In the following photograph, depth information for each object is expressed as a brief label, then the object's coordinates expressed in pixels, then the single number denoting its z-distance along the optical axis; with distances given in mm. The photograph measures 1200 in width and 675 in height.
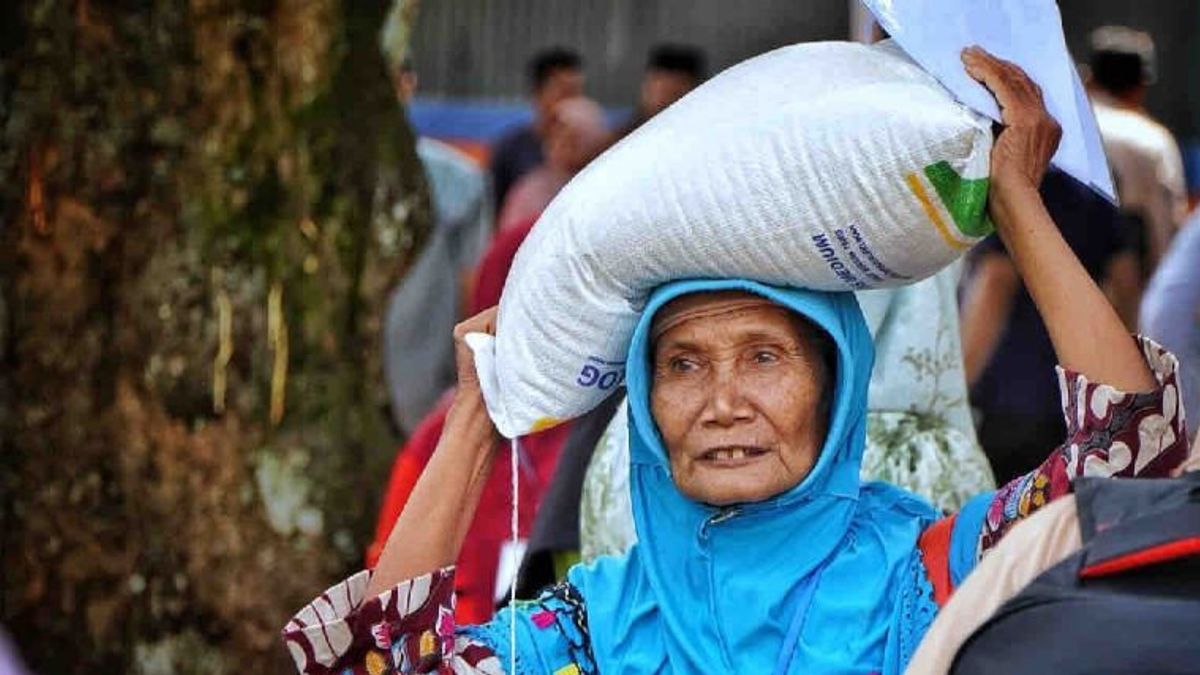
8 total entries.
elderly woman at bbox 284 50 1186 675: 5993
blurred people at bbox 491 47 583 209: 17493
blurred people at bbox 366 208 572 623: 9000
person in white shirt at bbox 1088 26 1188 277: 13714
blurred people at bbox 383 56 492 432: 13615
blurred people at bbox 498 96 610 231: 15263
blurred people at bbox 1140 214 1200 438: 10419
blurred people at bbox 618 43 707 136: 16551
